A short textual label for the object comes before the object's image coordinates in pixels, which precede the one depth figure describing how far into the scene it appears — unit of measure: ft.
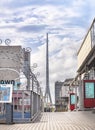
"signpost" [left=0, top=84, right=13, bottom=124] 73.15
